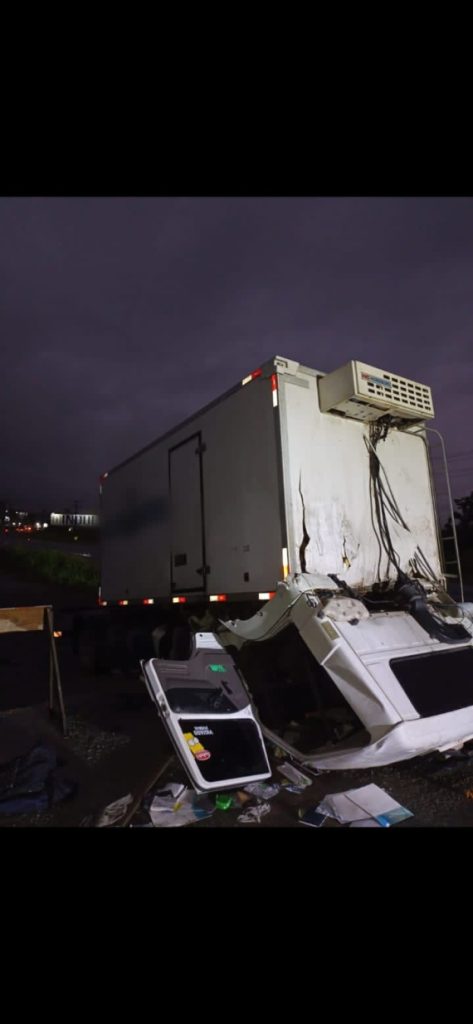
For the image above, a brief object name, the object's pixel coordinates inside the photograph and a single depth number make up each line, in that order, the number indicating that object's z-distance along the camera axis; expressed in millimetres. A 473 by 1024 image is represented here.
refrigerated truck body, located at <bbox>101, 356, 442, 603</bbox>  4441
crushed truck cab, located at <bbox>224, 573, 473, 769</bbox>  3137
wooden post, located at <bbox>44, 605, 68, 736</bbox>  5220
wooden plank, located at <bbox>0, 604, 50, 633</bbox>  5023
